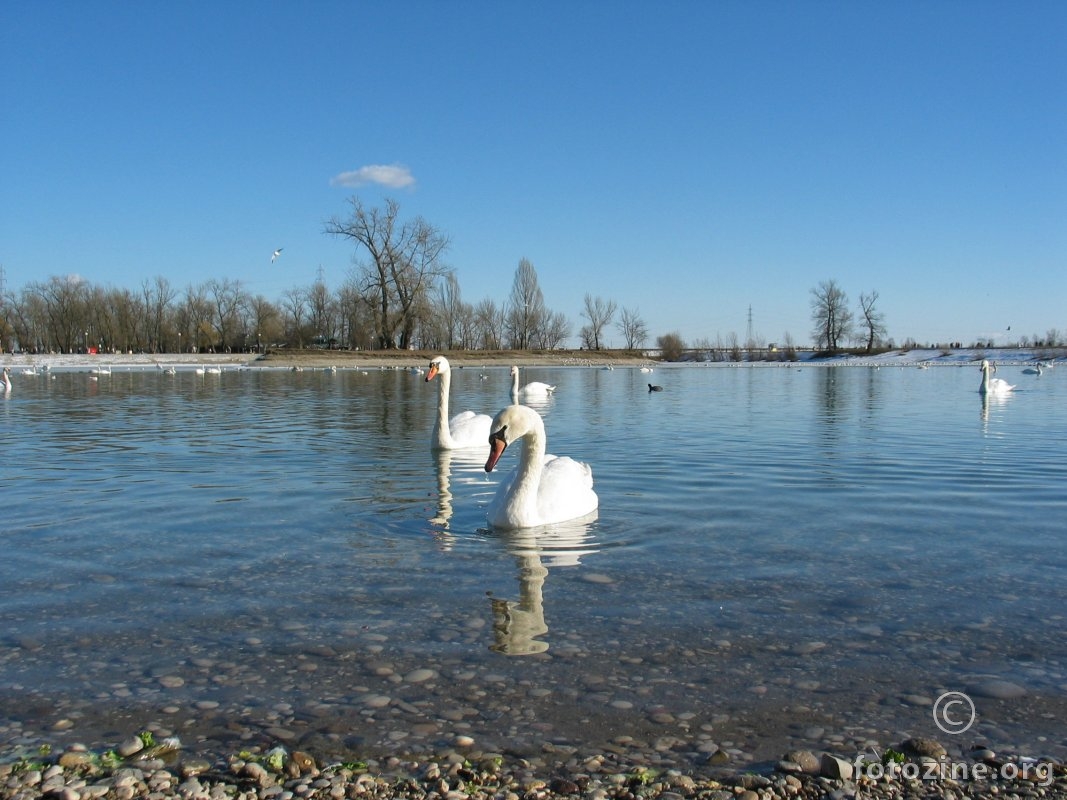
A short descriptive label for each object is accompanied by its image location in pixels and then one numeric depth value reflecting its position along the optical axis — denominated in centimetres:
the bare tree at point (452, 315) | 10575
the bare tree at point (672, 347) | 10794
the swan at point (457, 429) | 1370
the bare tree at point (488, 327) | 11381
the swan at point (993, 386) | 2889
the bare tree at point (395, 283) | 7688
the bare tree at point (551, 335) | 11300
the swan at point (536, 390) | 2801
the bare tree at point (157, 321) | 10831
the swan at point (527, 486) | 767
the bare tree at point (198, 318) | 10950
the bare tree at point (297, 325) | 10475
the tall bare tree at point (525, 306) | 10525
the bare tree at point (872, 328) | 10912
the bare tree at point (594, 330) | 11925
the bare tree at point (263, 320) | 10894
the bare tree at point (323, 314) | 10738
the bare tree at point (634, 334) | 12362
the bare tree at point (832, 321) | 10925
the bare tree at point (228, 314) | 10912
